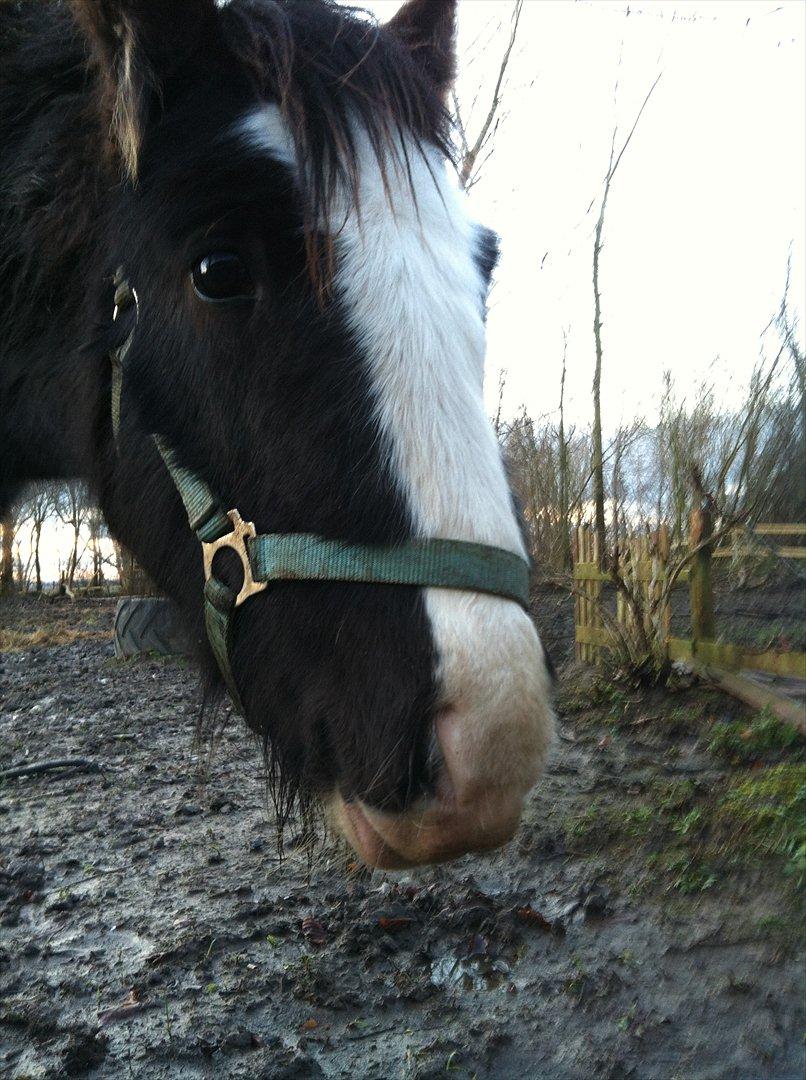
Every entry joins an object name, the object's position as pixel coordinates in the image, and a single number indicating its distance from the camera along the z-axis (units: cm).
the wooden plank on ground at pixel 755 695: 425
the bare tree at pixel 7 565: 725
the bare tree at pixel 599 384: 727
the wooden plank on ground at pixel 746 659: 457
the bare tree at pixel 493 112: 749
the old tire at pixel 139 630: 918
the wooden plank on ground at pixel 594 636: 640
